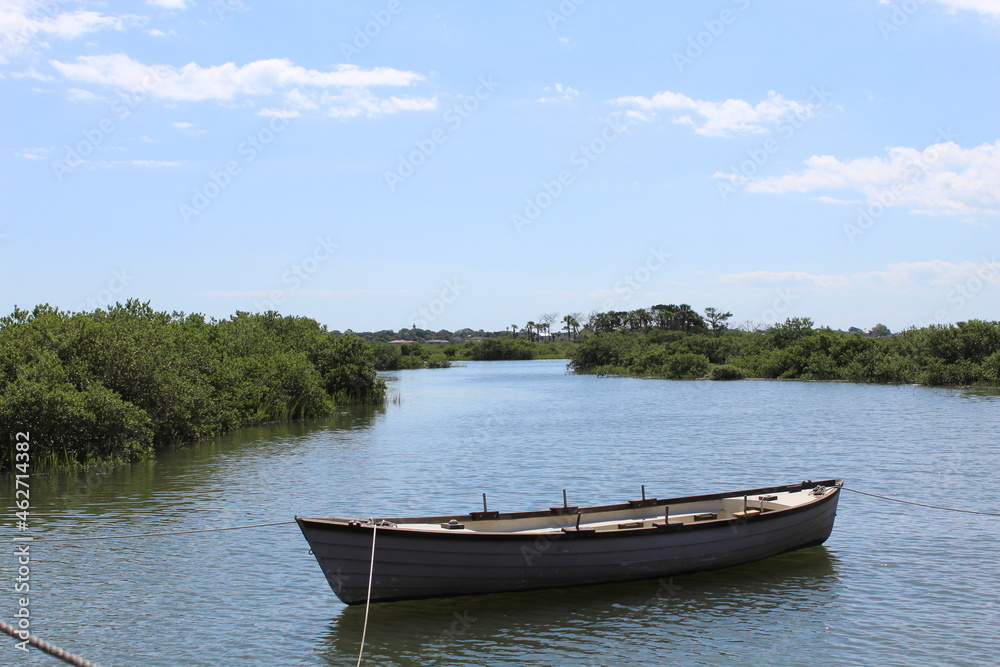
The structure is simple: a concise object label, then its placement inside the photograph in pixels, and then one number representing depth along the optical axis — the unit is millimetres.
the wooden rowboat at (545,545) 12523
